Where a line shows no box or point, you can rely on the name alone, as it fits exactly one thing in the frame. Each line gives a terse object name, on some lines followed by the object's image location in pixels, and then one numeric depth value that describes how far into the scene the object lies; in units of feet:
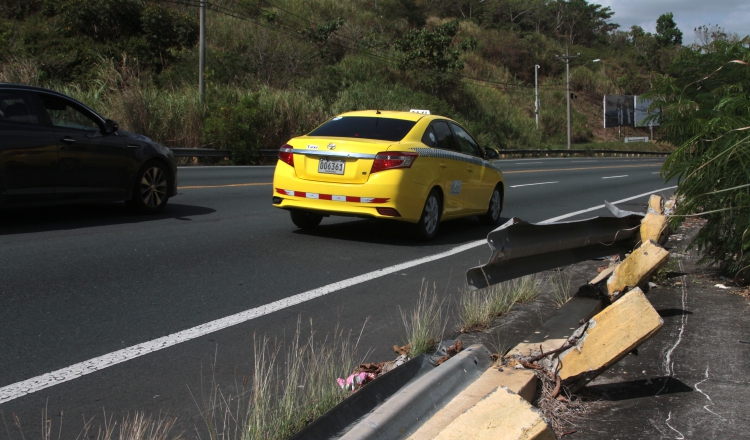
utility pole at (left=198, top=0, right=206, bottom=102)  93.02
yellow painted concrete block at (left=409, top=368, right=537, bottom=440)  10.51
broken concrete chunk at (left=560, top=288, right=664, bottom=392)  13.06
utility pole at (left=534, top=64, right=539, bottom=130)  203.00
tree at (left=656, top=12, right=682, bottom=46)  334.65
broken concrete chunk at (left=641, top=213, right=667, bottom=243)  23.91
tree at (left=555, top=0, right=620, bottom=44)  334.65
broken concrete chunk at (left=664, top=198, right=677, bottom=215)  29.06
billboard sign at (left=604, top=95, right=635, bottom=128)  246.27
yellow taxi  29.66
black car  28.68
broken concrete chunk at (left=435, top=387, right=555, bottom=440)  9.11
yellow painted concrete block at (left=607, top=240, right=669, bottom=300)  18.72
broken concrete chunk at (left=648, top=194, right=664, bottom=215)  28.86
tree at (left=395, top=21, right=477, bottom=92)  174.40
